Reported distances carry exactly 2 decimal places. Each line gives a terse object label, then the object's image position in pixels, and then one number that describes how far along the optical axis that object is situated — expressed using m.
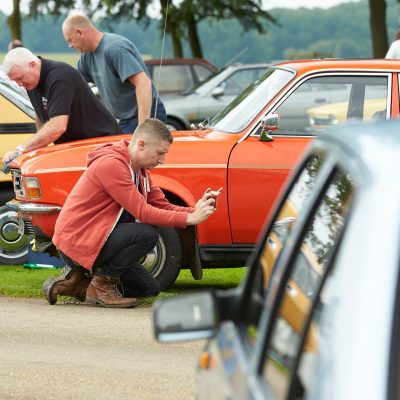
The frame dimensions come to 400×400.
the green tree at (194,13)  37.22
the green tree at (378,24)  31.83
